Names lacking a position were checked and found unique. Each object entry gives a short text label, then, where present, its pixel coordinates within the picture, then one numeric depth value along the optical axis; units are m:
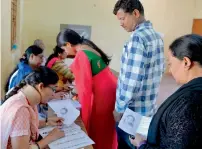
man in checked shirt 1.38
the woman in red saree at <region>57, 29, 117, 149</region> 1.60
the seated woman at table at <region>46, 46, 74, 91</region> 2.18
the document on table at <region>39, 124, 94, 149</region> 1.17
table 1.46
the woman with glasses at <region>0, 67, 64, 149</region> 0.99
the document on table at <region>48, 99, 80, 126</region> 1.47
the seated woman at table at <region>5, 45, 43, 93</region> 1.88
